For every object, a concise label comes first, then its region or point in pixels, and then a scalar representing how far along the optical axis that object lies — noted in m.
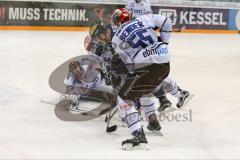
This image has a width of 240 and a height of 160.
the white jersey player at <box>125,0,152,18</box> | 12.41
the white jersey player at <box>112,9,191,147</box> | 6.69
